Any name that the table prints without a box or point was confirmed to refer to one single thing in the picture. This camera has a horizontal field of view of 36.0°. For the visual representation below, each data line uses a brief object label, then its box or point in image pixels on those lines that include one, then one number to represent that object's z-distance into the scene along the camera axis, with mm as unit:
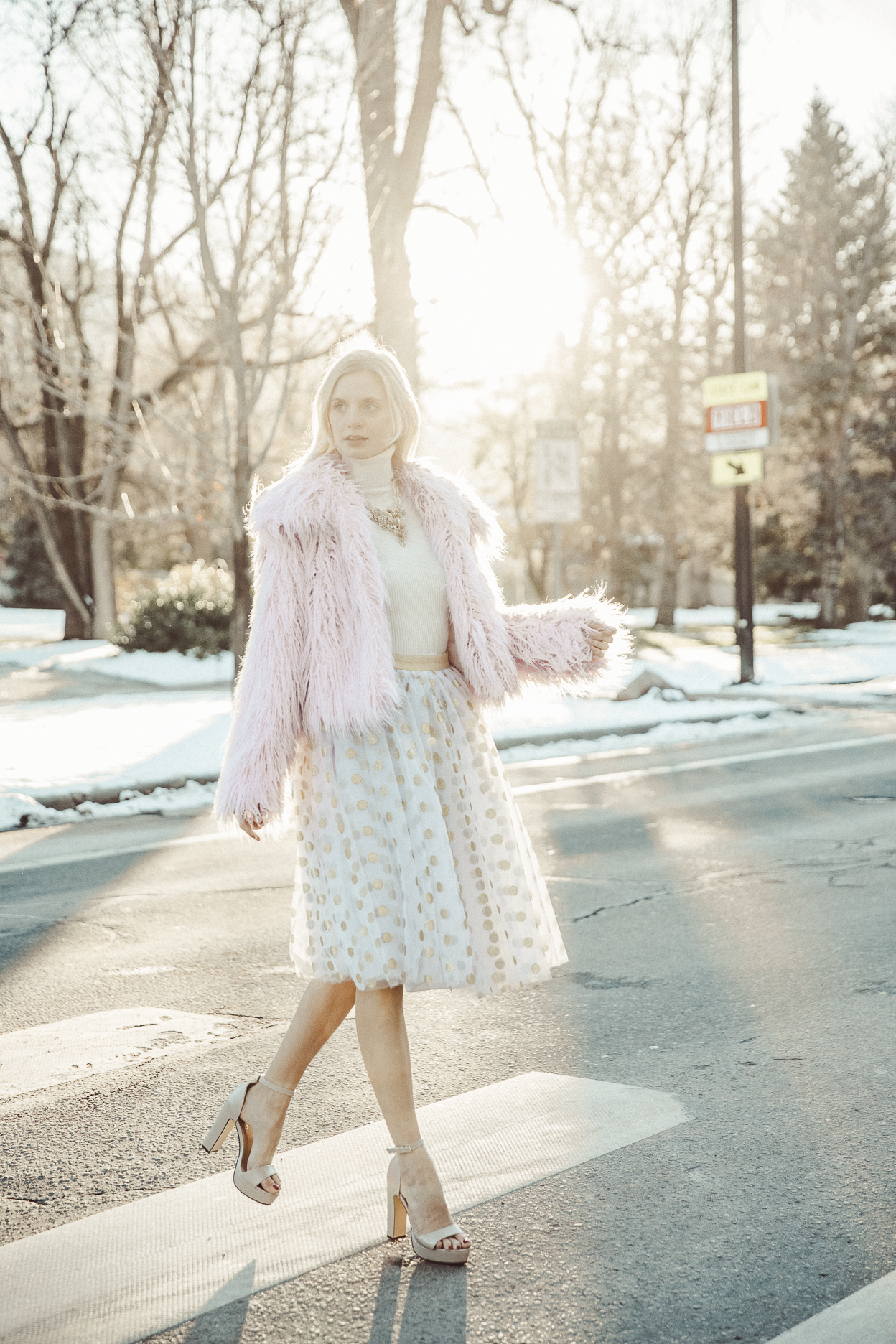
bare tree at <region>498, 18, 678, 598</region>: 29688
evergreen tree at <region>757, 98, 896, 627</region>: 37438
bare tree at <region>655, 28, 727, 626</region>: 31219
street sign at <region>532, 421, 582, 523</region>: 14484
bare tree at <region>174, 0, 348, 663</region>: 12805
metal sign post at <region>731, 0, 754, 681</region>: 18353
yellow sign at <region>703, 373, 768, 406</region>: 18344
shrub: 22969
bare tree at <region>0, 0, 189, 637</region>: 14773
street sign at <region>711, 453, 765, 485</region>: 18406
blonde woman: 2982
